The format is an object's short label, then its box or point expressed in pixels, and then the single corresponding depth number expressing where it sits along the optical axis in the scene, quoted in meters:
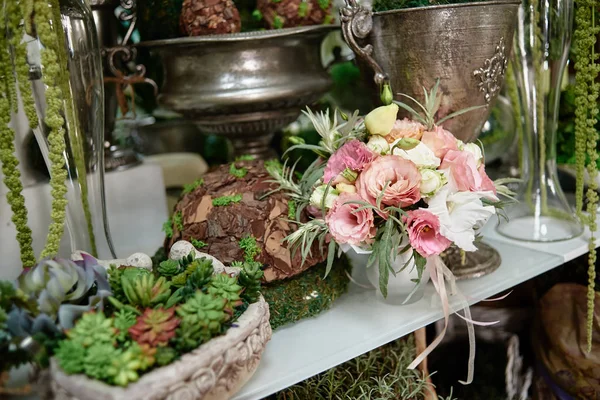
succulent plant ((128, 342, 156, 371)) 0.49
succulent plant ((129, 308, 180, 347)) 0.51
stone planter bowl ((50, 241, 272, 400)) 0.48
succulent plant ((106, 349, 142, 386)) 0.47
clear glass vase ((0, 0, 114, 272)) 0.60
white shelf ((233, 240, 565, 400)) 0.64
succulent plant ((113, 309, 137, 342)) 0.51
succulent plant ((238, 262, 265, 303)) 0.61
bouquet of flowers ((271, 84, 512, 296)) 0.65
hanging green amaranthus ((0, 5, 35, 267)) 0.61
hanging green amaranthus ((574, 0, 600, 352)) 0.80
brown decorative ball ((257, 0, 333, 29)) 0.91
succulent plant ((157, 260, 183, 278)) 0.63
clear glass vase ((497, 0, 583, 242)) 0.91
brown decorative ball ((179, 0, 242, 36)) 0.85
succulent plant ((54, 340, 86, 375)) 0.48
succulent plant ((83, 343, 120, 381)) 0.48
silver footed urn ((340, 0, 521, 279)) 0.75
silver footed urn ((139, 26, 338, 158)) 0.86
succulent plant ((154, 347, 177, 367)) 0.50
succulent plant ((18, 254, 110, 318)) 0.54
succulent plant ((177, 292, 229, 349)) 0.52
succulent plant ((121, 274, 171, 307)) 0.56
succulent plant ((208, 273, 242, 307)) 0.58
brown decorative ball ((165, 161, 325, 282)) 0.71
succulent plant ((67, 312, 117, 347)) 0.50
